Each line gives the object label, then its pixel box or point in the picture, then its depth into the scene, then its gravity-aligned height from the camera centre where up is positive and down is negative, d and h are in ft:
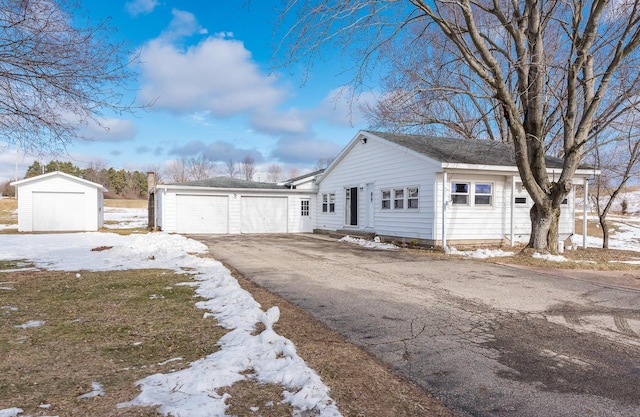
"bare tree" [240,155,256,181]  214.07 +18.49
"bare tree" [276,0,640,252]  32.94 +10.97
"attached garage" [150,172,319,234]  66.95 -0.29
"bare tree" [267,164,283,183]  239.09 +17.83
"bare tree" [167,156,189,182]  200.13 +16.28
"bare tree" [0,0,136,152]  16.39 +5.79
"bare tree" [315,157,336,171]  215.22 +22.36
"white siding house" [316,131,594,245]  43.83 +1.52
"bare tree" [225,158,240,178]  213.44 +18.00
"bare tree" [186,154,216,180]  199.72 +17.34
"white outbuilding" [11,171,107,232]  70.44 +0.09
